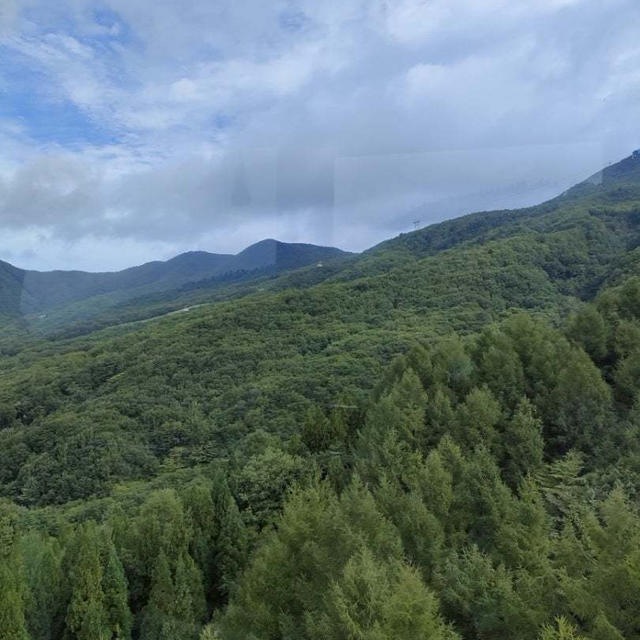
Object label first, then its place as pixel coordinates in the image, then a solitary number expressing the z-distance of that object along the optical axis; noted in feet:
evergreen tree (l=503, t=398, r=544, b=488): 70.23
